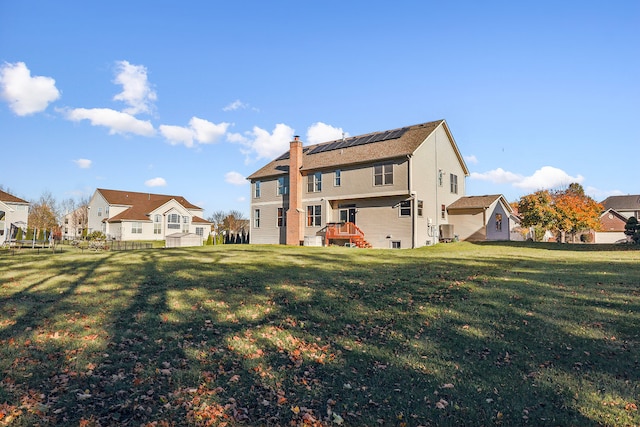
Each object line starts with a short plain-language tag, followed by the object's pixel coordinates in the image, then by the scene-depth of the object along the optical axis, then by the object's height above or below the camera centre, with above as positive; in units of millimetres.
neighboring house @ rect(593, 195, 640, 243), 51625 +2165
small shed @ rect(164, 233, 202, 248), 35594 -659
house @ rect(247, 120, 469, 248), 26969 +3217
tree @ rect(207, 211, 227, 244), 80125 +3212
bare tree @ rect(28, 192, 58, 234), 56250 +3022
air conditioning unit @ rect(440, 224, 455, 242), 29422 -155
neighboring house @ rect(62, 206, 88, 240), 64438 +2108
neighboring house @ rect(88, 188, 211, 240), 51259 +2264
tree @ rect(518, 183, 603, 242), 31547 +1399
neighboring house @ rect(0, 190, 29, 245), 37844 +2299
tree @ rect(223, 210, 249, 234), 72694 +1838
